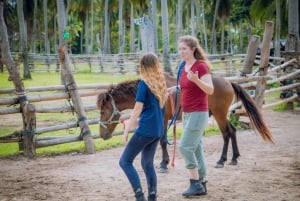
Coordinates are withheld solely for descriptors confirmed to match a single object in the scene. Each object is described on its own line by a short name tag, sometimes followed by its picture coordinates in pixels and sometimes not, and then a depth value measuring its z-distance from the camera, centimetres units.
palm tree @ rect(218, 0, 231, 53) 4162
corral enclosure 773
